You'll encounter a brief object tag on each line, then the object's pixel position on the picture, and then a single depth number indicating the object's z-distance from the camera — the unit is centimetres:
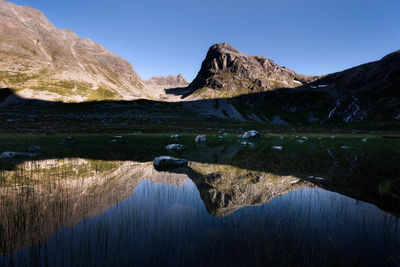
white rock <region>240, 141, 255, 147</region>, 2949
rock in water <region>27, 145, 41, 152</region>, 1968
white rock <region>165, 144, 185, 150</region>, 2418
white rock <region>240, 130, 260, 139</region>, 4109
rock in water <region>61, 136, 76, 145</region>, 2676
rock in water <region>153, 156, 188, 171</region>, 1430
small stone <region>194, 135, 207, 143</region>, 3362
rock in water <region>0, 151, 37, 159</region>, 1591
